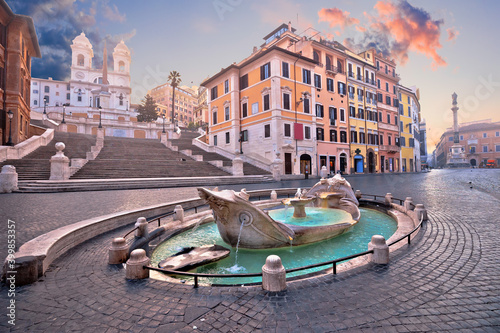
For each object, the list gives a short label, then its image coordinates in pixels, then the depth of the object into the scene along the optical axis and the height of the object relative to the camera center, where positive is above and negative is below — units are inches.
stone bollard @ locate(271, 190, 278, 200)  448.5 -44.9
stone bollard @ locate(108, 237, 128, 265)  166.4 -55.1
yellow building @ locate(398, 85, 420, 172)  1820.9 +315.3
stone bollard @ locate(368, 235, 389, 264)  154.9 -54.0
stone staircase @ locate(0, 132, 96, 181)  592.7 +78.1
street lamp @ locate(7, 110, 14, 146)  759.1 +134.3
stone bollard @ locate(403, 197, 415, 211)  312.2 -47.0
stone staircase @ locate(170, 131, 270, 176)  968.9 +84.3
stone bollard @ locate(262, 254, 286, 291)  123.1 -55.0
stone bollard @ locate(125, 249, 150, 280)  141.7 -56.0
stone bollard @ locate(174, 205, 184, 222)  281.4 -47.7
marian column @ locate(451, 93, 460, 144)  2435.8 +580.6
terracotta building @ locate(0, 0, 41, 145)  850.1 +416.1
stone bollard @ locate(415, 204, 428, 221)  255.4 -46.8
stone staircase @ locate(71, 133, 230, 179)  685.9 +41.8
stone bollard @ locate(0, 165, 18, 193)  463.5 -0.5
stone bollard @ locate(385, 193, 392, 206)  369.8 -46.8
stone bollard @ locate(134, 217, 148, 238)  219.0 -49.8
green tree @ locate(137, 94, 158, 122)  2207.2 +610.7
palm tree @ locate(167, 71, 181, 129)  2374.5 +1014.9
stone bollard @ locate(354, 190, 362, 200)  436.7 -43.6
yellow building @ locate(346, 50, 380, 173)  1445.6 +375.3
